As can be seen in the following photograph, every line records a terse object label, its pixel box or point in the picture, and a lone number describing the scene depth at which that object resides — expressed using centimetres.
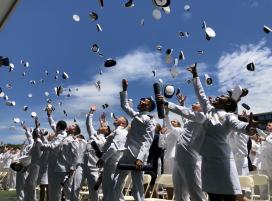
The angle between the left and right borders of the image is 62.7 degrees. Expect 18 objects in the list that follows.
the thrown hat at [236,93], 285
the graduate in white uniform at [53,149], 483
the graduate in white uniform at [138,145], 348
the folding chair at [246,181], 334
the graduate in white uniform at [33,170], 521
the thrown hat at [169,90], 341
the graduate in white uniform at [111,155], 406
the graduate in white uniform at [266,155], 559
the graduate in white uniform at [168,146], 633
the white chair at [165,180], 408
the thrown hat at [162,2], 374
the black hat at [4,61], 220
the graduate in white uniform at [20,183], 591
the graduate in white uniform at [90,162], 488
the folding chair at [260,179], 367
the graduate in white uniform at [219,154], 263
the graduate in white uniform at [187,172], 330
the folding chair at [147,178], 448
